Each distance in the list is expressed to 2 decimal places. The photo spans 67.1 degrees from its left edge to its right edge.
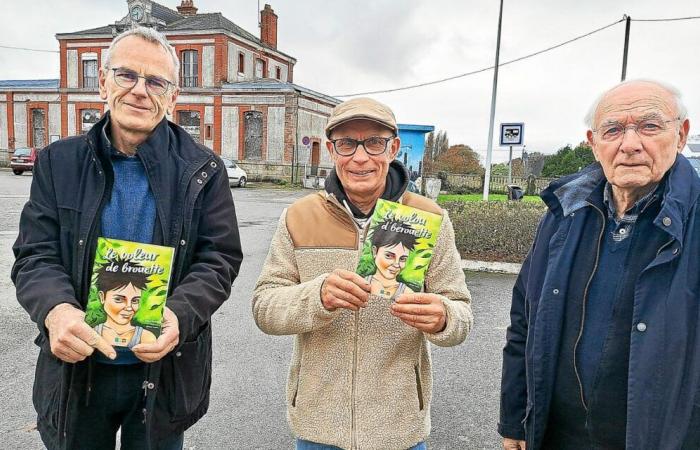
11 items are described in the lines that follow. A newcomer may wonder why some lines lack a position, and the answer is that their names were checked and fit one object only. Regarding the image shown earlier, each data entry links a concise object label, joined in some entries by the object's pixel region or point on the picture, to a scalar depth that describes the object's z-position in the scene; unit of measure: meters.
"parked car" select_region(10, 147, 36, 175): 29.91
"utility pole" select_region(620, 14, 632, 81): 19.78
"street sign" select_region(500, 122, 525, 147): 15.20
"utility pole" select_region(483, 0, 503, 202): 16.09
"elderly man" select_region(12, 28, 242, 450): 2.05
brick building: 35.88
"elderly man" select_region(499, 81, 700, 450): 1.82
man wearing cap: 2.12
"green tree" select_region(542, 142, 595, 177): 28.92
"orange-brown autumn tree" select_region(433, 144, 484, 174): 38.00
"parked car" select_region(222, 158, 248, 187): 29.52
